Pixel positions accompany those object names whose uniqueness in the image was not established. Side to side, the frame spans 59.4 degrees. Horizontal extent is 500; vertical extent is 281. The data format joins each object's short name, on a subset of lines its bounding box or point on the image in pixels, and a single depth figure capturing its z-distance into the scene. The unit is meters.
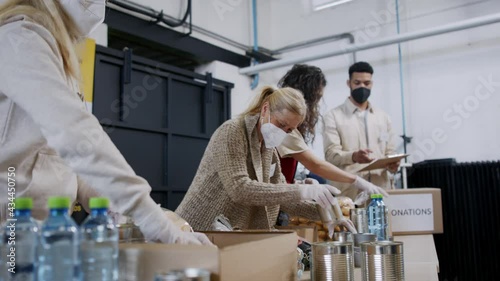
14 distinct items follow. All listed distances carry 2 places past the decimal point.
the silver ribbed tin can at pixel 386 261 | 0.90
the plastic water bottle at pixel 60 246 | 0.58
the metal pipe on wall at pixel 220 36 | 3.23
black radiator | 3.12
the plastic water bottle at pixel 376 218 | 1.62
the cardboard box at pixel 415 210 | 2.18
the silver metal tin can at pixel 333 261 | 0.92
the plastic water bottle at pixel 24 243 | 0.60
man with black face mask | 2.88
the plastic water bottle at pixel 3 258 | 0.66
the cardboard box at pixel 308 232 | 1.50
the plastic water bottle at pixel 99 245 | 0.60
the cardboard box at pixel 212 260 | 0.61
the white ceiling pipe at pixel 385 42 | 3.31
